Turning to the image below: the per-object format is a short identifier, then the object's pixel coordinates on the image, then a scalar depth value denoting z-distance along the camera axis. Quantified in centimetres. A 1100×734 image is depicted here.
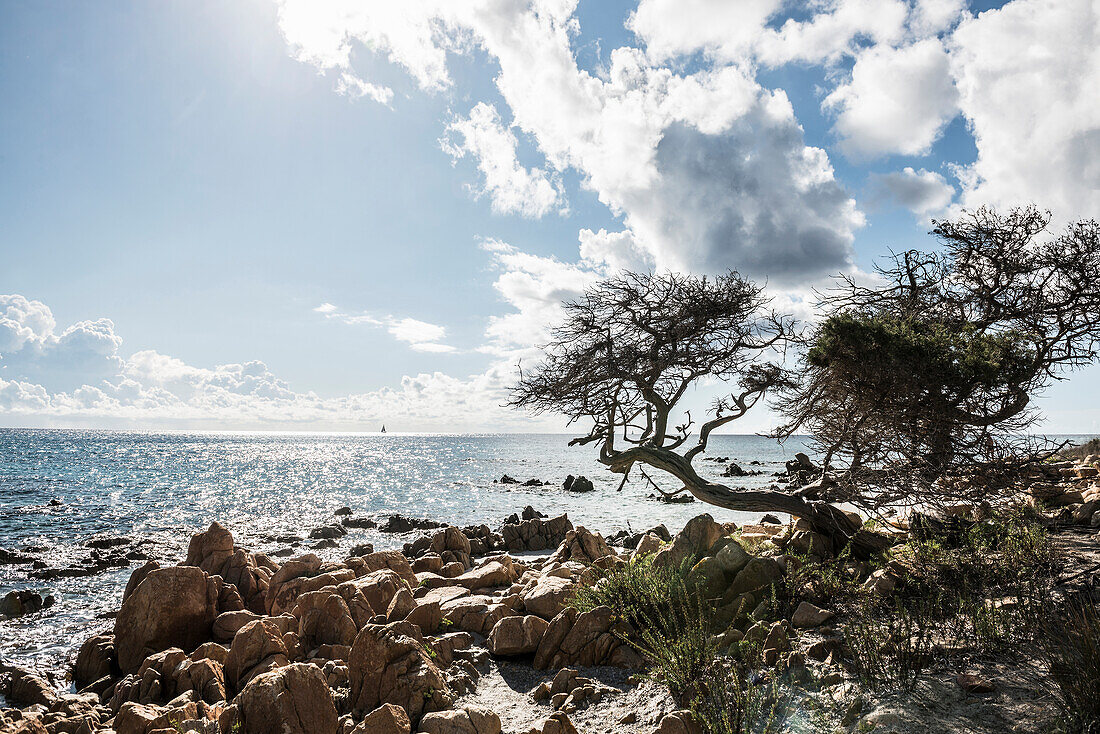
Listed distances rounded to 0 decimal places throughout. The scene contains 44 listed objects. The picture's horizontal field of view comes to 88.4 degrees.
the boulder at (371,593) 977
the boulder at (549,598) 926
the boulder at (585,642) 776
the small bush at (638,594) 794
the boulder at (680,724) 518
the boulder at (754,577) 862
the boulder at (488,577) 1270
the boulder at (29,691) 860
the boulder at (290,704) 604
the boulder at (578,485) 4656
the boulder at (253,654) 791
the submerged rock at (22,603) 1401
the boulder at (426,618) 948
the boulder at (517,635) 832
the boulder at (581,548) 1431
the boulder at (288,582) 1208
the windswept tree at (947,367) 848
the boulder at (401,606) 965
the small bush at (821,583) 789
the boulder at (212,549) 1357
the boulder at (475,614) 957
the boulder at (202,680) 739
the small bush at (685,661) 552
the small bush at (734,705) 485
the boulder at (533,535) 2275
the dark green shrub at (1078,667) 403
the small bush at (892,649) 538
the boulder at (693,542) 987
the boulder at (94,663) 993
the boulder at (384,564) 1357
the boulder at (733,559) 897
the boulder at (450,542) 1936
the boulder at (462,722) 577
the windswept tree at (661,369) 1080
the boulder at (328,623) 912
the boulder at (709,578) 877
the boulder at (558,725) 557
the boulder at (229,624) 1058
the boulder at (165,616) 992
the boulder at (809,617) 734
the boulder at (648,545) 1180
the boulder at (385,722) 567
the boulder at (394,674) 647
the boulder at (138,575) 1141
